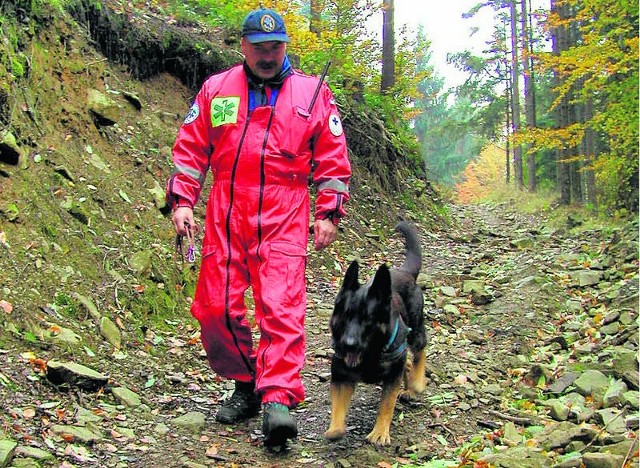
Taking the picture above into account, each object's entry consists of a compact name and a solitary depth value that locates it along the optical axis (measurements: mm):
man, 3676
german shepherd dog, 3629
